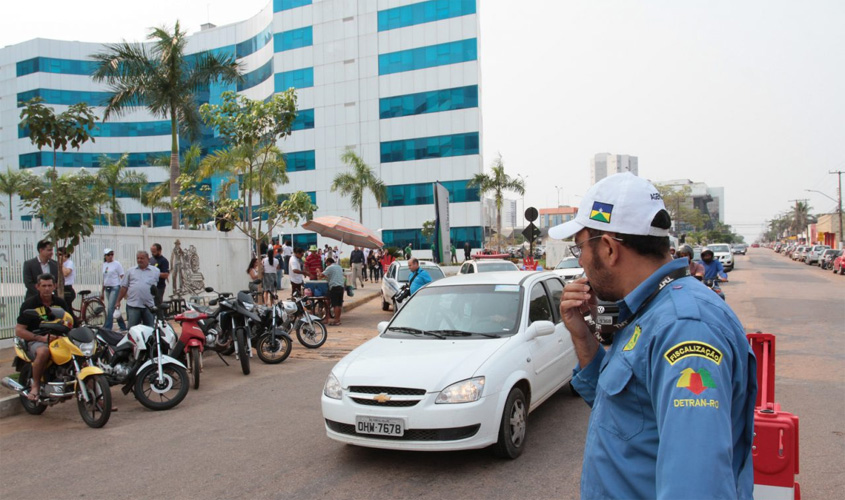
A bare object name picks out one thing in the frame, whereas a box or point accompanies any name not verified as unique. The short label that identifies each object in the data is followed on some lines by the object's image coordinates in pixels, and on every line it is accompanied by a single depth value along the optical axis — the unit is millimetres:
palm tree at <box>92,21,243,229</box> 23797
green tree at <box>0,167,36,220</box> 48000
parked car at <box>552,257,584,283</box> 19694
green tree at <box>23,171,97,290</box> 8000
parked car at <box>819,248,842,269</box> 39750
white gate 11820
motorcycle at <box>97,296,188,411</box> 7426
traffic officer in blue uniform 1271
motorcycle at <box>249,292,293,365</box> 10305
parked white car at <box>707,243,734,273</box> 37781
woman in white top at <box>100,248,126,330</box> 13211
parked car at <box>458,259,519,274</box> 17173
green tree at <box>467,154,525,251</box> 43562
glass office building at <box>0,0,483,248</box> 49406
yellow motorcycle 6738
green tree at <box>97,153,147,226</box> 44688
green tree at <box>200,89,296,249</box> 15844
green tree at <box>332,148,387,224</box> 43969
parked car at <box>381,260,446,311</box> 16953
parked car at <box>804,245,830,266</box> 45375
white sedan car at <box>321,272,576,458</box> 4895
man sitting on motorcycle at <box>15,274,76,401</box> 6988
